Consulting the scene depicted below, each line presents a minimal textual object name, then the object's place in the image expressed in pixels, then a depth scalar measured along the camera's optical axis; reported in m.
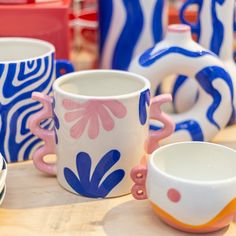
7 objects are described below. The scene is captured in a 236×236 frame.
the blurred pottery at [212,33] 0.81
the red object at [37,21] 0.82
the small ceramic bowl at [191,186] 0.60
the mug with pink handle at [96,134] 0.65
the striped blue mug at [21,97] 0.72
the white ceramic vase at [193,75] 0.76
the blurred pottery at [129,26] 0.85
